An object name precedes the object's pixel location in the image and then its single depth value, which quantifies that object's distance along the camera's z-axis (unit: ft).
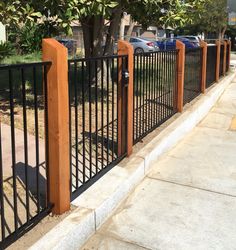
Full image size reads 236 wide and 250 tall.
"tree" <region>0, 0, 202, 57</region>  13.21
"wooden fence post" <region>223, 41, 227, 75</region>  29.67
